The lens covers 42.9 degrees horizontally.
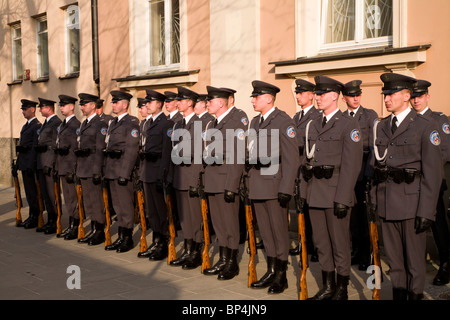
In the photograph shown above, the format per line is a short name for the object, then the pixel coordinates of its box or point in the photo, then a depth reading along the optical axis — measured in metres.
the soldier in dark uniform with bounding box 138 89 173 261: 7.25
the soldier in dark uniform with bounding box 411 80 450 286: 5.91
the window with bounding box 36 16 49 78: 15.41
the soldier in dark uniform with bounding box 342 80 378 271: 6.49
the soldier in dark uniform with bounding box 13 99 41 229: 9.64
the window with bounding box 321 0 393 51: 7.81
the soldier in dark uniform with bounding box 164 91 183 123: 7.34
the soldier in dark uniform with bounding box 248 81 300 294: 5.67
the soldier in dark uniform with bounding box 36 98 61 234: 9.14
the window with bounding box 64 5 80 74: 14.09
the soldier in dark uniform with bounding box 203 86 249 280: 6.17
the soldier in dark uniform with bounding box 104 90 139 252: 7.66
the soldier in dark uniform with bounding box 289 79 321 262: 6.92
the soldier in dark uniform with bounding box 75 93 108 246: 8.16
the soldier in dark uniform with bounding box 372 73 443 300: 4.49
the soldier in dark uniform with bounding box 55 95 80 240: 8.67
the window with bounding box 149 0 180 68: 11.51
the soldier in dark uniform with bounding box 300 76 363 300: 5.06
